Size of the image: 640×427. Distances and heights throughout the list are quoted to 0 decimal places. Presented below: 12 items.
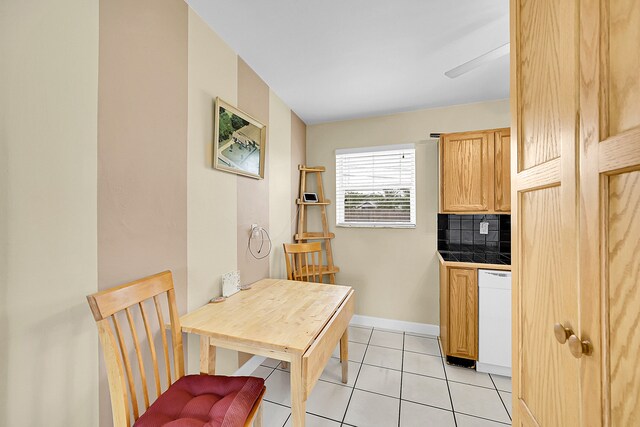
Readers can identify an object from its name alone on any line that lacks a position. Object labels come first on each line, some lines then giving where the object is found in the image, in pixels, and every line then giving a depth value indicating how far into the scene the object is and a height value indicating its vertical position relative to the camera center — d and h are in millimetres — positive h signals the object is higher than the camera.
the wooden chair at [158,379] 912 -732
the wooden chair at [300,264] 2629 -555
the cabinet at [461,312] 2197 -888
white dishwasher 2092 -921
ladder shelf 3055 -64
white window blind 2975 +361
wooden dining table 1149 -608
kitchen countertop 2135 -419
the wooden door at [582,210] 474 +14
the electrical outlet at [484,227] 2762 -137
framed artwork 1756 +592
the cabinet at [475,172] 2381 +440
